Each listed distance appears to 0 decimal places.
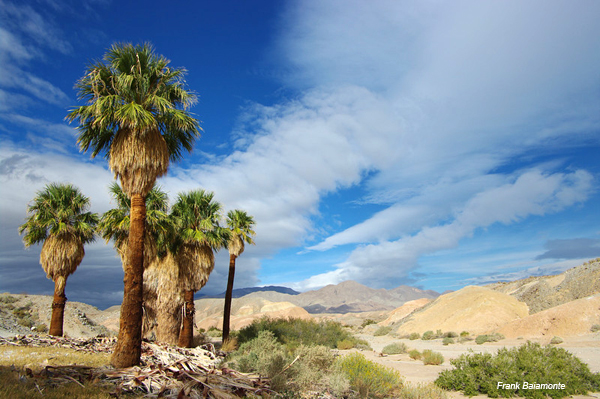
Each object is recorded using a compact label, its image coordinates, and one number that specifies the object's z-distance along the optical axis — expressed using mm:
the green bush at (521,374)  9891
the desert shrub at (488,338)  27355
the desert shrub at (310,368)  9500
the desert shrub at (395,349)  23891
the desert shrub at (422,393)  9289
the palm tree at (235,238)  24141
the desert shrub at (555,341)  22609
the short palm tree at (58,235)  20447
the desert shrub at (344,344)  25875
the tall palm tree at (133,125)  11422
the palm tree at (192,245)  20438
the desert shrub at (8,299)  38544
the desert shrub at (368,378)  9656
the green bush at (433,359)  17328
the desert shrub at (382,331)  45312
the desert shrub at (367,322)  64100
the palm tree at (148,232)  19281
